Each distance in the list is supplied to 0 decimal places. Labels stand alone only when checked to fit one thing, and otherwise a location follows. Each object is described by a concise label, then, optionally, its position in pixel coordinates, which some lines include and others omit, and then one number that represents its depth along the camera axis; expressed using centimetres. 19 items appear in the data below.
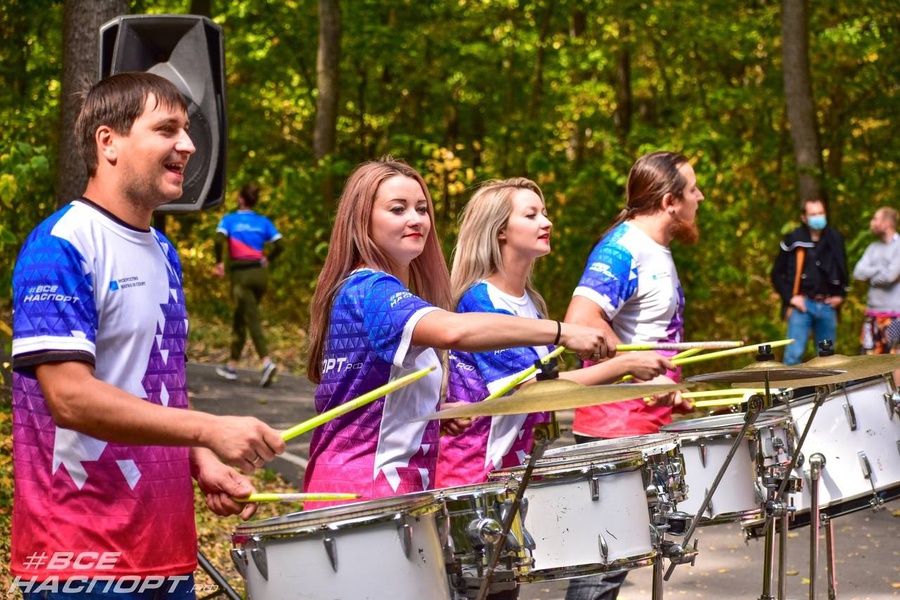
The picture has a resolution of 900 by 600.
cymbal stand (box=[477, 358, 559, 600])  575
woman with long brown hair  623
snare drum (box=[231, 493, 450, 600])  551
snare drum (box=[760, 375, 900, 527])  1001
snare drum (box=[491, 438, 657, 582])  726
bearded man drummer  965
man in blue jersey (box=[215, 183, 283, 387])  2645
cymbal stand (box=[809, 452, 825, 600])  970
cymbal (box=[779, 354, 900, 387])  837
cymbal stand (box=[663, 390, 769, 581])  764
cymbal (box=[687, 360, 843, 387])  793
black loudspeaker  1149
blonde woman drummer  856
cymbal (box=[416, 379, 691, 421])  543
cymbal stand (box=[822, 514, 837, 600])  1034
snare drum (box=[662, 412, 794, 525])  872
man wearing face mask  2450
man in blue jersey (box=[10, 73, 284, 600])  485
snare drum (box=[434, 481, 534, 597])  634
